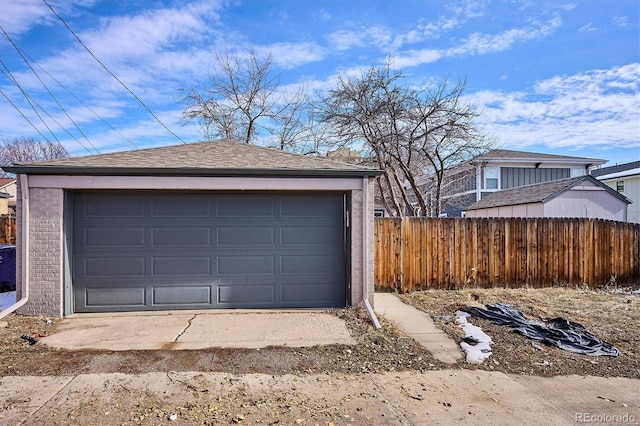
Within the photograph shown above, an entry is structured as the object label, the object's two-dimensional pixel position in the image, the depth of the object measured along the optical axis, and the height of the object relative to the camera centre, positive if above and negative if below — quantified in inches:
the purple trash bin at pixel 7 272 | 352.5 -49.1
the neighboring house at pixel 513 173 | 781.3 +76.4
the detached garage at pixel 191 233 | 262.4 -12.9
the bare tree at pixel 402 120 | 495.2 +119.0
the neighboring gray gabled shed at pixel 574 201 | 510.0 +12.4
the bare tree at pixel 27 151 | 1315.2 +222.0
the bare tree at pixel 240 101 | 679.1 +202.0
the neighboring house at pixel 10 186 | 1167.4 +94.7
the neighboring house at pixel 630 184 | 810.8 +54.5
